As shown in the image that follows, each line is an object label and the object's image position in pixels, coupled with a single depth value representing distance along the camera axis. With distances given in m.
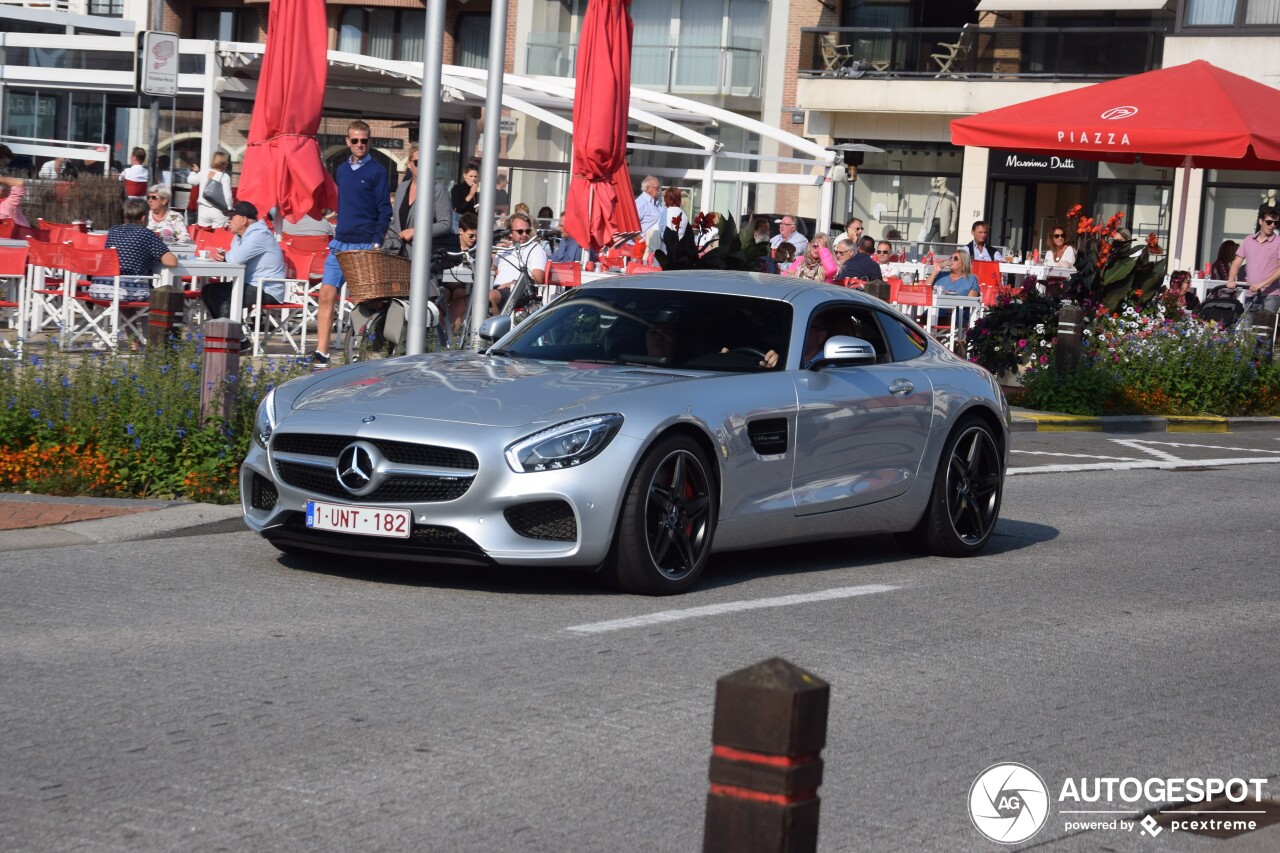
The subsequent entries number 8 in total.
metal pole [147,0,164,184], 24.55
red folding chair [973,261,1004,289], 24.84
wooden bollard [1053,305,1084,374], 18.98
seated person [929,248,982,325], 21.53
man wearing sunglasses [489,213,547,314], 19.42
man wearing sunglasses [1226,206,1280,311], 22.84
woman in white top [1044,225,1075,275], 25.53
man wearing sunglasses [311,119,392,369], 16.98
